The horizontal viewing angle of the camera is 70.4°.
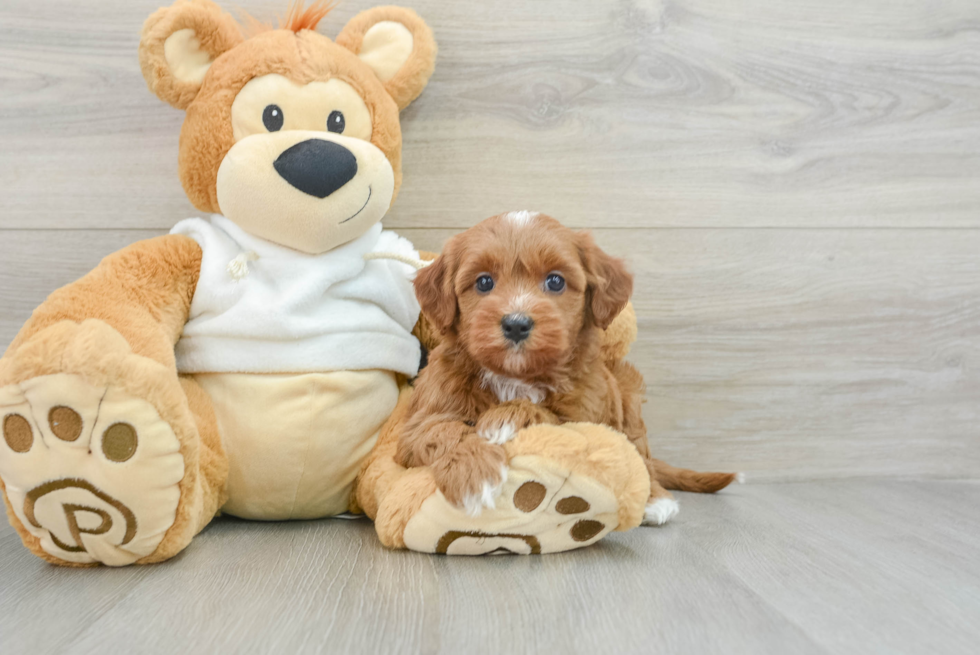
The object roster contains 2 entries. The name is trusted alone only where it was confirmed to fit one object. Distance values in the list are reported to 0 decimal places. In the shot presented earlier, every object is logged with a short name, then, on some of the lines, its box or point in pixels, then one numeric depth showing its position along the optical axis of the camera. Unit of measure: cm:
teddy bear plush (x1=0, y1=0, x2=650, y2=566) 99
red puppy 103
